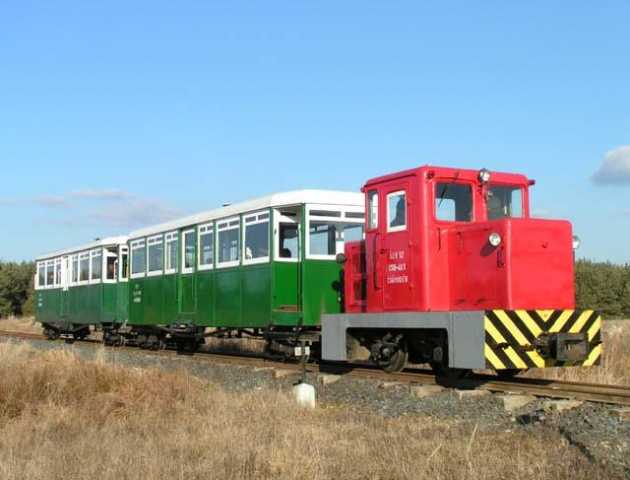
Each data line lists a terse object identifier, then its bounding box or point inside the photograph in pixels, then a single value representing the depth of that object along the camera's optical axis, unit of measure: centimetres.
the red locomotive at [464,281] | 1010
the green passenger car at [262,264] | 1438
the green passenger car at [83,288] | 2462
